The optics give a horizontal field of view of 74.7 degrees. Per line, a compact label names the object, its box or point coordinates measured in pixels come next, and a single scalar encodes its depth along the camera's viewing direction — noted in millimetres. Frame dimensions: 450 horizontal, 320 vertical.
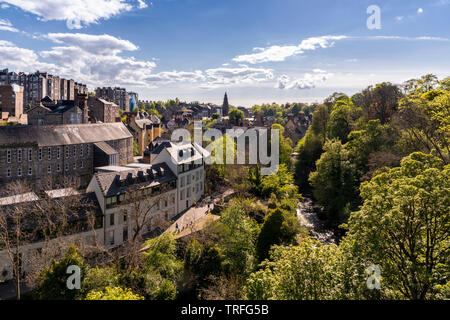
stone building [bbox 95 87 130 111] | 151625
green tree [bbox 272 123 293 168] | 57434
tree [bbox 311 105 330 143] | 62031
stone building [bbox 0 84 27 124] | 74688
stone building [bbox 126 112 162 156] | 75250
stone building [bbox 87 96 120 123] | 71688
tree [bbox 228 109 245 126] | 115312
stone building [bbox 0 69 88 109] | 105375
